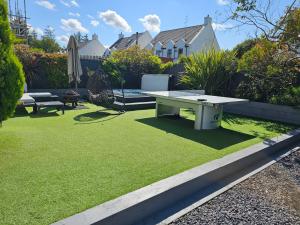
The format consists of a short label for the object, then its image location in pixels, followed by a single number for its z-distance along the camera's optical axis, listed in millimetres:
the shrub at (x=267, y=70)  7527
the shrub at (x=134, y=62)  11406
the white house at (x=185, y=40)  25602
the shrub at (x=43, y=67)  8992
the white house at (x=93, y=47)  35106
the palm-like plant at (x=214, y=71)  8984
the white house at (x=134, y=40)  32344
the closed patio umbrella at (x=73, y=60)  7883
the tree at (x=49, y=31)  42262
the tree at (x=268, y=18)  6633
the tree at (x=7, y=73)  3512
